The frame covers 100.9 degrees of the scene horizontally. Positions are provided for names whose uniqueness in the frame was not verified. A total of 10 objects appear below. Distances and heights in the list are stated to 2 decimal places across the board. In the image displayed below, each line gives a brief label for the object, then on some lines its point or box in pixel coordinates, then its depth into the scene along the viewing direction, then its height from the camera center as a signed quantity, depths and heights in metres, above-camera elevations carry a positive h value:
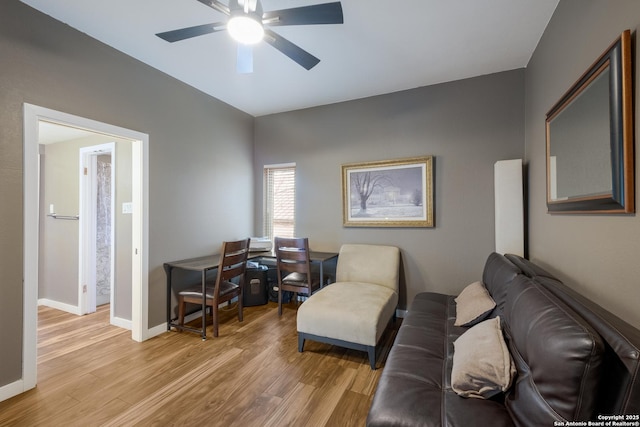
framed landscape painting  3.03 +0.28
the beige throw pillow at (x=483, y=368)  1.15 -0.70
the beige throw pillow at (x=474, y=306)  1.81 -0.66
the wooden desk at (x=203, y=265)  2.60 -0.51
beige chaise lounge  2.12 -0.79
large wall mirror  1.07 +0.37
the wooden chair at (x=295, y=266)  2.99 -0.58
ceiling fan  1.55 +1.21
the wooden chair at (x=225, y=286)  2.65 -0.76
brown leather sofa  0.82 -0.58
